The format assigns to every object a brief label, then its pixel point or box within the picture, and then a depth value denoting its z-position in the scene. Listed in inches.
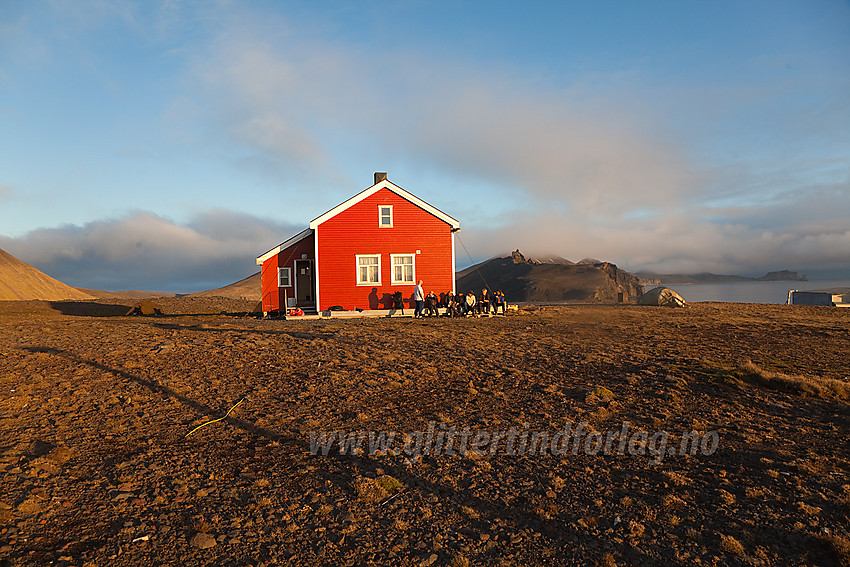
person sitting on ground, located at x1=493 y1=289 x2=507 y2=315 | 1077.3
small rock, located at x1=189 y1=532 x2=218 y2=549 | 179.3
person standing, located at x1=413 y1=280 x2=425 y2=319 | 986.8
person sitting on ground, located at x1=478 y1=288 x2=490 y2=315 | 1057.8
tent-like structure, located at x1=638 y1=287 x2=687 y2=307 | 1427.2
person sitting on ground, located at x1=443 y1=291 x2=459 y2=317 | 1021.5
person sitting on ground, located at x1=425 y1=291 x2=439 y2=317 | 1016.2
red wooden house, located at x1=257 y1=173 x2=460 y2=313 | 1011.9
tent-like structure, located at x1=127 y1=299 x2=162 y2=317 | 1244.5
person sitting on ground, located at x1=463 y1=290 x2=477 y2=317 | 1033.0
